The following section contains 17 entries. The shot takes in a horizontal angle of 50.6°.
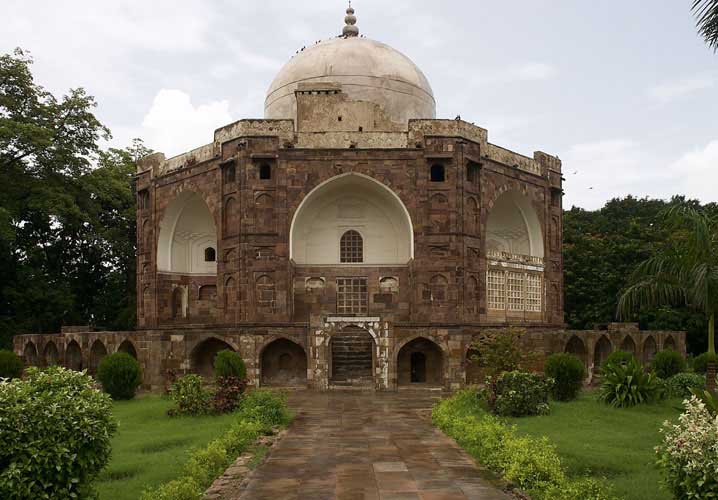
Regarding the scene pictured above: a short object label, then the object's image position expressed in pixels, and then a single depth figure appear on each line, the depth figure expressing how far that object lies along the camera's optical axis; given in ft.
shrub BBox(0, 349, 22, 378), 82.53
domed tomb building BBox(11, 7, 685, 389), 88.53
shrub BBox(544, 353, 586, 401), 62.54
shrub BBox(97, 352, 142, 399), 70.38
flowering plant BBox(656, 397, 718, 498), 22.91
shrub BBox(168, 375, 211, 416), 53.98
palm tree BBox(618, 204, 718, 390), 53.21
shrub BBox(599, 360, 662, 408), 57.57
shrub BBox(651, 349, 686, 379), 80.43
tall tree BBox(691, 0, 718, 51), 34.71
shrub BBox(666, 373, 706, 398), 63.82
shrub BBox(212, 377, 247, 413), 53.94
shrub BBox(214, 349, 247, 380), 71.56
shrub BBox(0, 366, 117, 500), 23.86
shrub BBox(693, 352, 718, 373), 87.66
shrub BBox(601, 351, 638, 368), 69.82
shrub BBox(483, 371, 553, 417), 52.47
